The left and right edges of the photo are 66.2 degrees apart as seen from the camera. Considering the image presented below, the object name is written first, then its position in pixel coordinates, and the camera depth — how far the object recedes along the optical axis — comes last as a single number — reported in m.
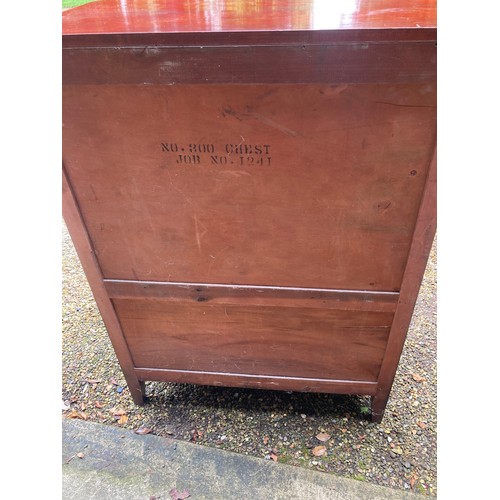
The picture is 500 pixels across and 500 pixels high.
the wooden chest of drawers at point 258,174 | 1.02
